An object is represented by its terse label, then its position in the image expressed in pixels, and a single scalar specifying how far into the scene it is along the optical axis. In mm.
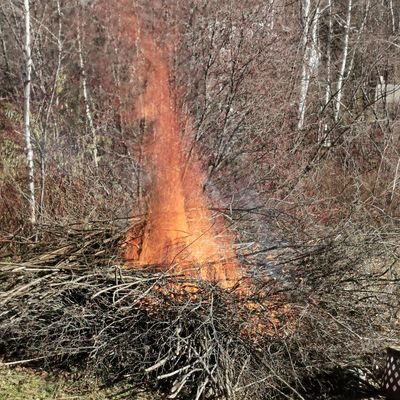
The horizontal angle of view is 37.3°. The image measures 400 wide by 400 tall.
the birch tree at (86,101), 10570
